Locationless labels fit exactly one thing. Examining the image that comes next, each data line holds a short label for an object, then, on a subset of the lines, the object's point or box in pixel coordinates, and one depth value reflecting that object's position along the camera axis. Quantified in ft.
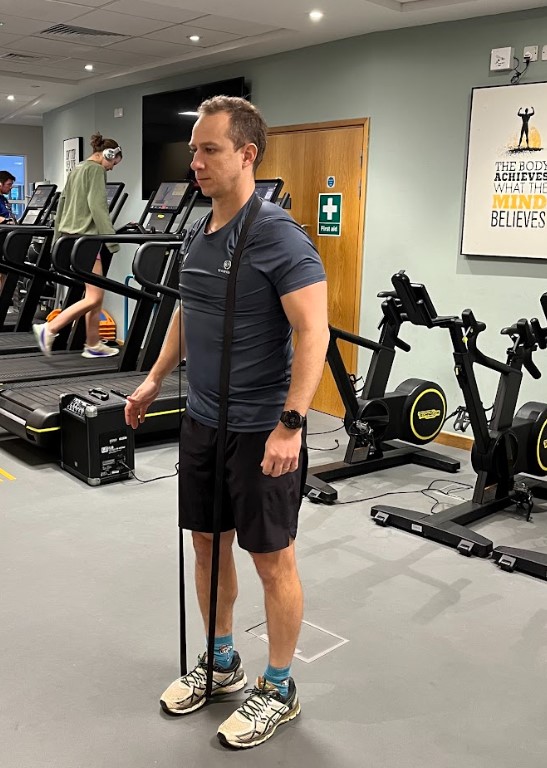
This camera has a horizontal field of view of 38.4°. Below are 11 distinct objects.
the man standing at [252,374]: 6.84
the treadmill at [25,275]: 23.43
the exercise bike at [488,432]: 13.67
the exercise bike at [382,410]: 16.10
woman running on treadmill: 20.62
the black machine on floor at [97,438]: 15.35
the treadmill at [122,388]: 16.35
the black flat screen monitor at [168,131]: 25.99
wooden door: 20.97
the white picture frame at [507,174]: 17.21
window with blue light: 50.83
